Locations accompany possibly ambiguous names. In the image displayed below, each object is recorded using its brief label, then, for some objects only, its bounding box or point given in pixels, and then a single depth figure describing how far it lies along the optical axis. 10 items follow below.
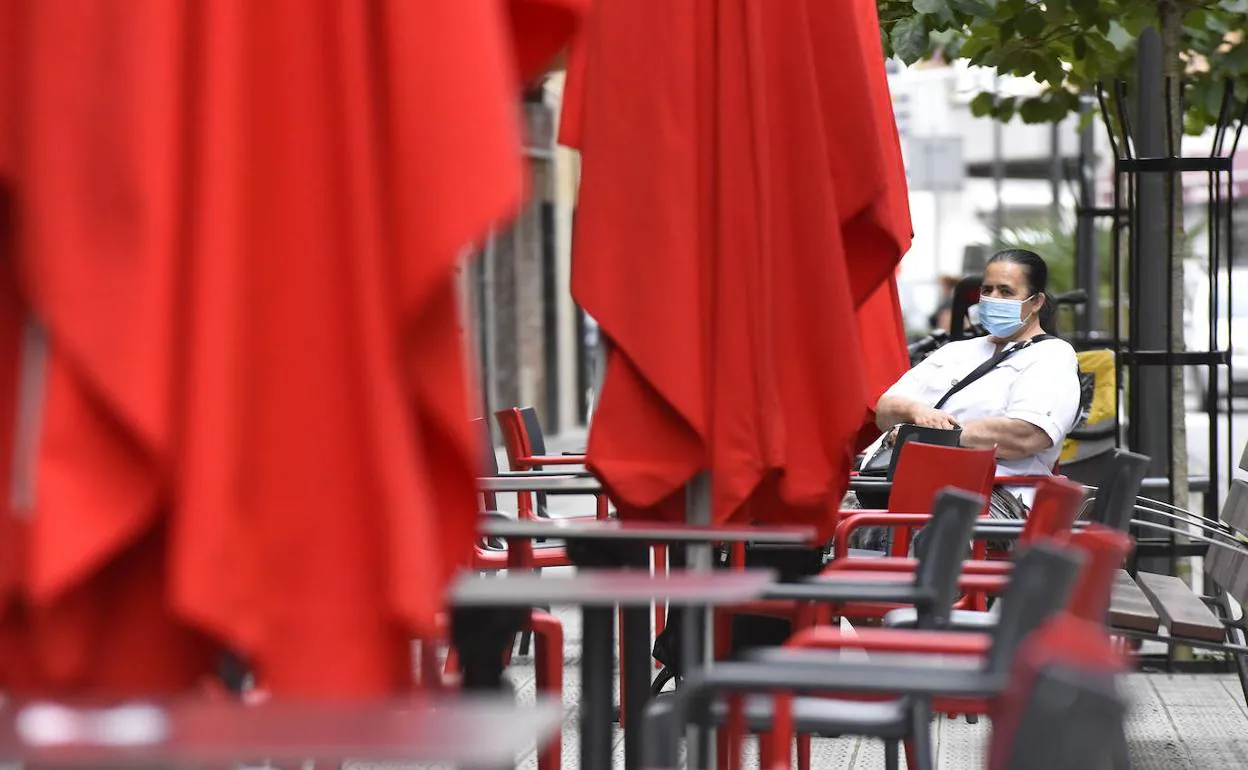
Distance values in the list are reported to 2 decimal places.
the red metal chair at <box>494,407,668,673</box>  17.50
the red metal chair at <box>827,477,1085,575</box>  9.63
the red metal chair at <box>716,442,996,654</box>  11.84
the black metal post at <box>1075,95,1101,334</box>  25.72
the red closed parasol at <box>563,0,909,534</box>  9.50
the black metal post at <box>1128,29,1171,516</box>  16.73
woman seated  15.28
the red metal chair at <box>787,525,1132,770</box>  7.33
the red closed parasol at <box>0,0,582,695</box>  5.70
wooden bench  11.82
